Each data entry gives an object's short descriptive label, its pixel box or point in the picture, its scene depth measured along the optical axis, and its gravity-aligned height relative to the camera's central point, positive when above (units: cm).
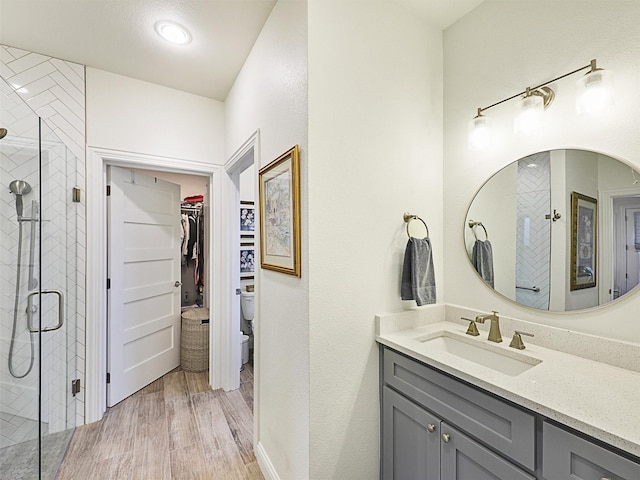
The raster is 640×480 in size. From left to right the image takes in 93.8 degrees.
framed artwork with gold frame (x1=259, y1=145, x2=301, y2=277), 141 +15
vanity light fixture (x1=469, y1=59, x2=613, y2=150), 115 +60
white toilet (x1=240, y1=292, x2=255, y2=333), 341 -71
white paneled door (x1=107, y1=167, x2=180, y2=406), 255 -36
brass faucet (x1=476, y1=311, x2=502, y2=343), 142 -41
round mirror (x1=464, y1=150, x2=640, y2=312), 119 +5
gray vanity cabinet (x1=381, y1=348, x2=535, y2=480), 96 -72
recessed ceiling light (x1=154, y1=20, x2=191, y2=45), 184 +134
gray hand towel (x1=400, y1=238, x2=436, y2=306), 154 -16
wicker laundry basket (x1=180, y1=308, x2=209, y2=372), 314 -107
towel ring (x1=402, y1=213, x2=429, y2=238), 164 +13
